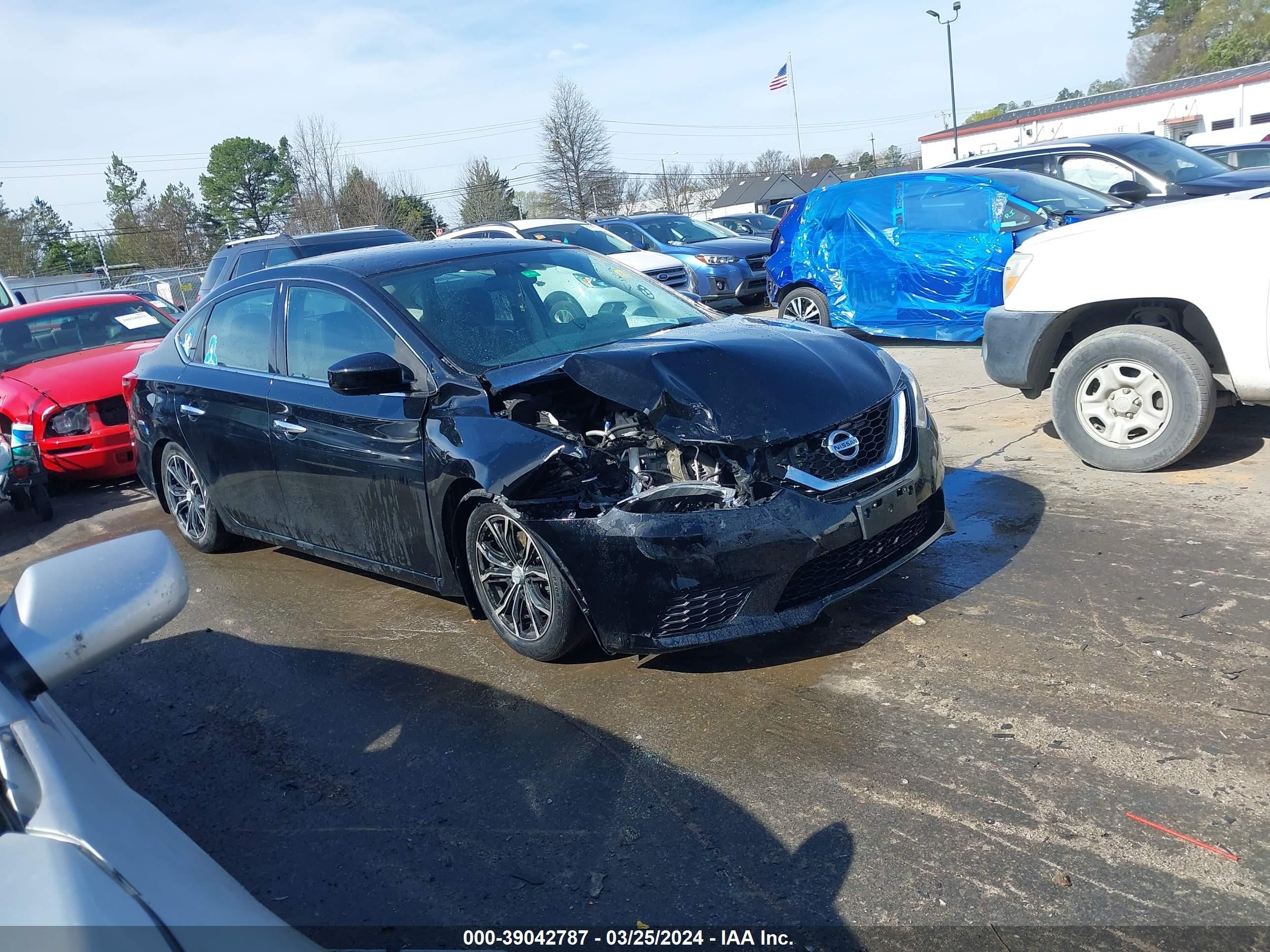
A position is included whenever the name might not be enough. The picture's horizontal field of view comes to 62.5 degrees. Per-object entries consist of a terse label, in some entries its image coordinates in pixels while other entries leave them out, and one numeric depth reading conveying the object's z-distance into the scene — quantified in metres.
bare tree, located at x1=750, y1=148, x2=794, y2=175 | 89.38
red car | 8.39
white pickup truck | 5.25
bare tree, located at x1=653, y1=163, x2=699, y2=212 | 70.69
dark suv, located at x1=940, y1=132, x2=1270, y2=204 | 10.13
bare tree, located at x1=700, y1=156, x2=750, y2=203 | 81.19
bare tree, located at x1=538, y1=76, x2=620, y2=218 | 48.31
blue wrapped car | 9.27
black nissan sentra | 3.77
